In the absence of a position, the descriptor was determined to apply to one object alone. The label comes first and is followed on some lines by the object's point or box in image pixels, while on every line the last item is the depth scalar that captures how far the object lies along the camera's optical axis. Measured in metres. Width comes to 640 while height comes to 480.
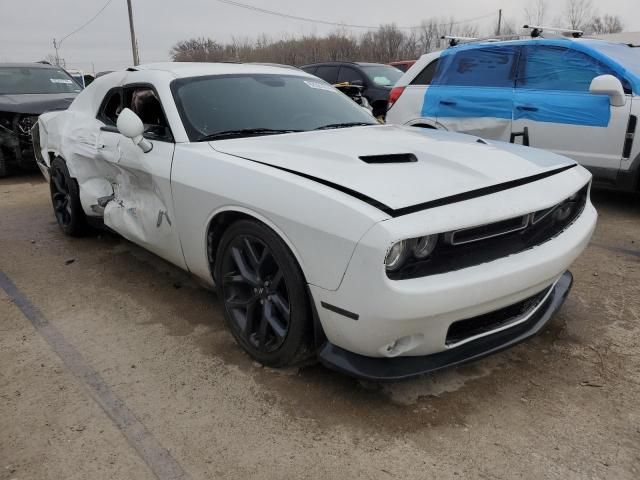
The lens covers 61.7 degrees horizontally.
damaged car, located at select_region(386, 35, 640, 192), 4.73
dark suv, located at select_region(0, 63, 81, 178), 7.71
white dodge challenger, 2.03
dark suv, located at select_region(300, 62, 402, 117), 10.57
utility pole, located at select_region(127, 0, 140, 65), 30.17
